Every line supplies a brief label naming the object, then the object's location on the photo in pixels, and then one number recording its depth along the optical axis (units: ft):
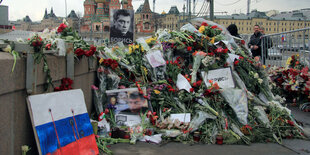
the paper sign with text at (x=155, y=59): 21.52
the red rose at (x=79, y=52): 16.76
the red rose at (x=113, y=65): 20.30
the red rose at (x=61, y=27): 18.03
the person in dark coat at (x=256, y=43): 34.68
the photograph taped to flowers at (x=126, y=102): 19.07
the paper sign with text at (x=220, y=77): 20.92
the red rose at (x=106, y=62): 20.45
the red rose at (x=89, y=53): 17.46
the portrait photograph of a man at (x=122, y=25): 34.22
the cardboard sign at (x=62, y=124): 11.96
